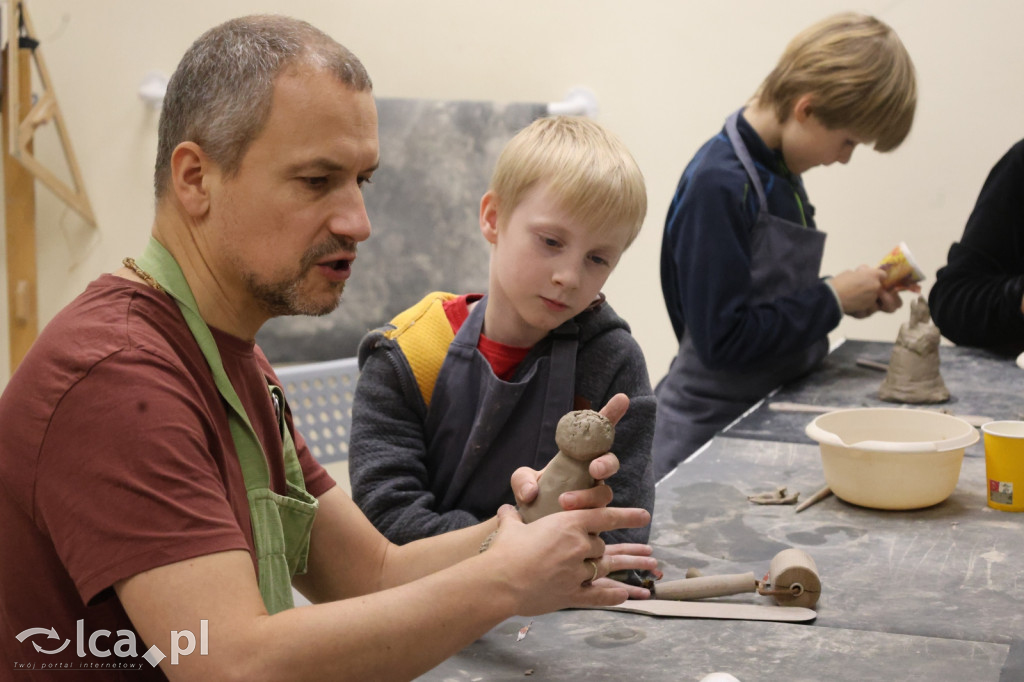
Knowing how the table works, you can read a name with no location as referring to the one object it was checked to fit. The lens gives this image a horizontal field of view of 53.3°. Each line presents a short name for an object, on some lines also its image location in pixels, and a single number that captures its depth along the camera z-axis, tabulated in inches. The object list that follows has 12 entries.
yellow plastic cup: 68.1
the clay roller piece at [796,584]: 54.2
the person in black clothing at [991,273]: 106.2
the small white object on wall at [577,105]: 140.7
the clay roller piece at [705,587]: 55.7
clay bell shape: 92.7
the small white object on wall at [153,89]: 141.5
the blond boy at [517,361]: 61.3
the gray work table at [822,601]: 47.9
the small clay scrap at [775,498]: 71.6
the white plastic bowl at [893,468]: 67.2
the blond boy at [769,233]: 92.1
